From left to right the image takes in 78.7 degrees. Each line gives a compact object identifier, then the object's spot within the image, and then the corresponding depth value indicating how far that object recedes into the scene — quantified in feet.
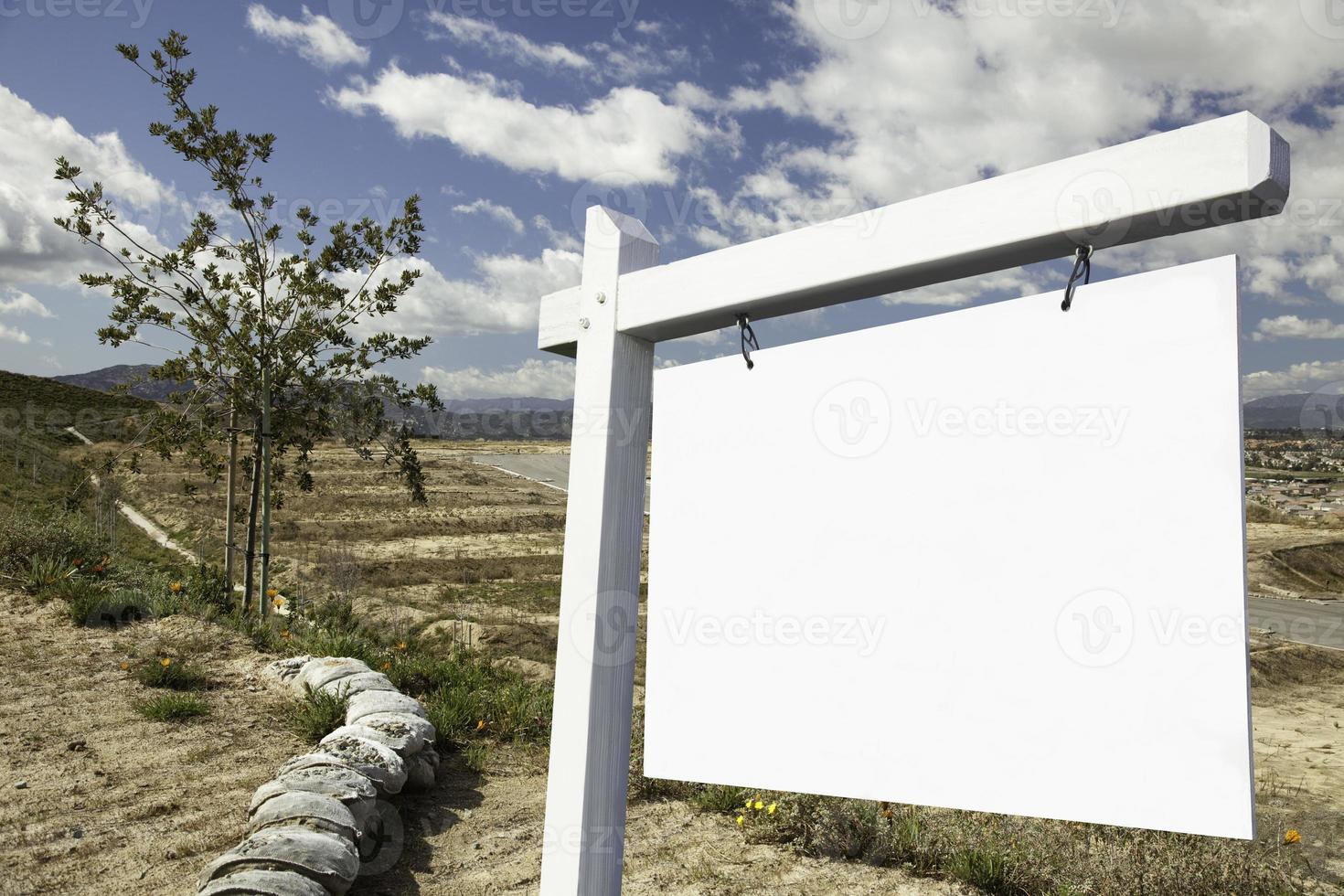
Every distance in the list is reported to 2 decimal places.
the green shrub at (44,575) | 23.47
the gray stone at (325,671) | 17.65
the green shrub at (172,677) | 18.26
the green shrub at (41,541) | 24.59
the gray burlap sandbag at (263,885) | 9.12
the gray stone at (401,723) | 14.70
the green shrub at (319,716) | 15.85
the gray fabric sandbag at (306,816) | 10.93
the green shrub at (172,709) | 16.65
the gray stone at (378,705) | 15.58
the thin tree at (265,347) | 23.77
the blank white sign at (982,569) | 3.51
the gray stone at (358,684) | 16.84
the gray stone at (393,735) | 14.07
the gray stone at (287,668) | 18.96
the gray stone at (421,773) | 14.08
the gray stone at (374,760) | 12.96
